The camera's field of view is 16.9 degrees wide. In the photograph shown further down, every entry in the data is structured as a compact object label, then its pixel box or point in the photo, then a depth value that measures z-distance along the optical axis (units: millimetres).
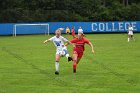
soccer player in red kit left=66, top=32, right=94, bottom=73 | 22016
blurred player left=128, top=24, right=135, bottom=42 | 49441
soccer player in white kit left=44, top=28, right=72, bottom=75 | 21453
